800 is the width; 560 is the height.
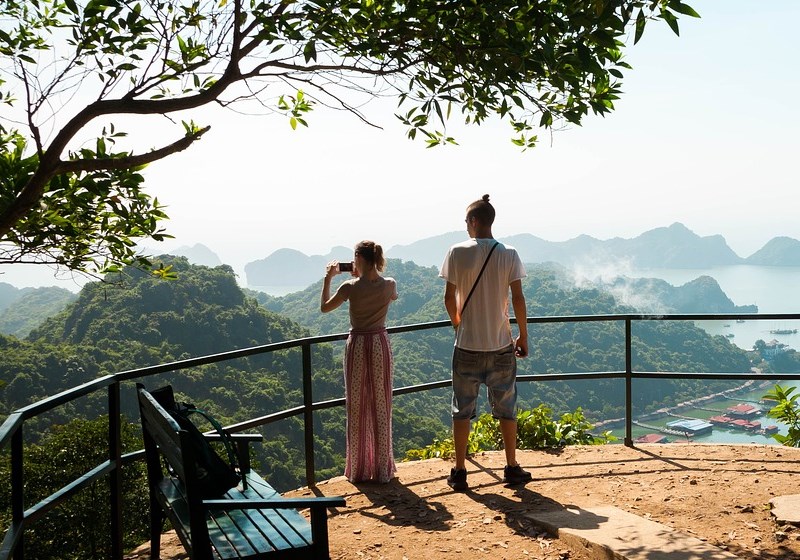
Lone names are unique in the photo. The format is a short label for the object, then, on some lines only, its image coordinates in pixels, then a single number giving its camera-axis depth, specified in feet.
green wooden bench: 9.94
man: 16.90
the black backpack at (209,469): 11.34
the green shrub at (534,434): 22.24
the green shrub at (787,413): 22.56
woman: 18.13
